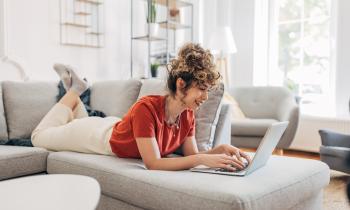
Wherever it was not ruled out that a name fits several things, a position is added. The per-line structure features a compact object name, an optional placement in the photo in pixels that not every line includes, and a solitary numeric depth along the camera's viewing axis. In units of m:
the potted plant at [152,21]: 3.88
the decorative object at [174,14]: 4.23
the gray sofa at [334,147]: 2.46
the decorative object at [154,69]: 3.91
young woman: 1.40
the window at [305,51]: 4.19
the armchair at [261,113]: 3.26
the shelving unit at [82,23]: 3.39
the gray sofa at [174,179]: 1.16
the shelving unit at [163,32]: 3.97
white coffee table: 1.09
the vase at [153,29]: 3.88
